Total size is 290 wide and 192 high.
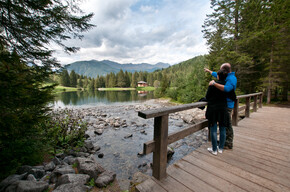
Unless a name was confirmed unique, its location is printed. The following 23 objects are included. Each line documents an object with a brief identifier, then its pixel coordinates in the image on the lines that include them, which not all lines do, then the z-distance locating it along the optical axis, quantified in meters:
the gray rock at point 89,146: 5.73
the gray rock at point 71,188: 2.32
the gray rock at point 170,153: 5.17
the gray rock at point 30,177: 2.69
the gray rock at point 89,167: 3.22
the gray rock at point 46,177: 2.94
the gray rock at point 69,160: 3.99
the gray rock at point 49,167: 3.45
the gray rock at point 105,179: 2.96
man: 2.31
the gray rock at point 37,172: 3.00
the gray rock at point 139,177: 3.12
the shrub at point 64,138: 4.58
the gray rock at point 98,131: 8.15
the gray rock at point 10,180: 2.34
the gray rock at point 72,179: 2.62
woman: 2.47
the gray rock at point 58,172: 2.94
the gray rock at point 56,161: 3.86
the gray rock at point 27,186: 2.16
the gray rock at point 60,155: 4.42
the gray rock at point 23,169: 2.95
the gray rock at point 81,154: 4.79
